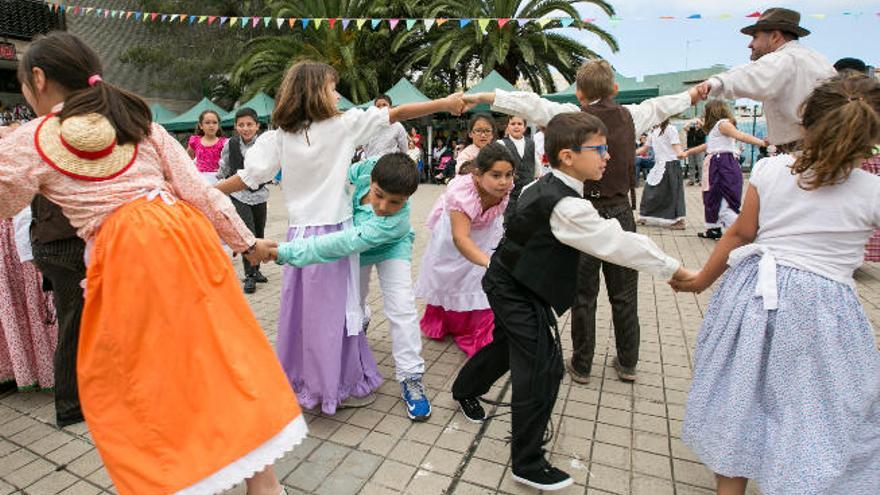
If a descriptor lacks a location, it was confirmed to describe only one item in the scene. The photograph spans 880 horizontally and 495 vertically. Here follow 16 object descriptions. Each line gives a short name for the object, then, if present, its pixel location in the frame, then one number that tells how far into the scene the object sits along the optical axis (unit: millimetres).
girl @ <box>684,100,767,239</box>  7309
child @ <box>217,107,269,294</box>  5418
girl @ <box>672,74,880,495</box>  1813
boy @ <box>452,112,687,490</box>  2178
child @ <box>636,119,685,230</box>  8539
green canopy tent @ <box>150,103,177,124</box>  22547
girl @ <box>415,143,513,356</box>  3207
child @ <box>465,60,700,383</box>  3084
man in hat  2676
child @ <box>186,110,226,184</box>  5895
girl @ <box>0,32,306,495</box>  1812
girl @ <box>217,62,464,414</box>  2777
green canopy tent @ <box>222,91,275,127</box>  19250
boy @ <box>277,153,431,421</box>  2594
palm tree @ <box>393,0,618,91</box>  19703
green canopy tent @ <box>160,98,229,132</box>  20444
